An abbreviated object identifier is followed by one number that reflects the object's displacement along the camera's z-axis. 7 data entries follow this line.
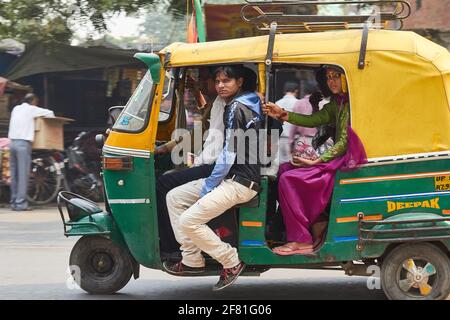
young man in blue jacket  9.40
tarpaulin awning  21.34
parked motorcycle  20.76
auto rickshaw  9.25
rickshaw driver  9.89
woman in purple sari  9.40
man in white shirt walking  20.03
